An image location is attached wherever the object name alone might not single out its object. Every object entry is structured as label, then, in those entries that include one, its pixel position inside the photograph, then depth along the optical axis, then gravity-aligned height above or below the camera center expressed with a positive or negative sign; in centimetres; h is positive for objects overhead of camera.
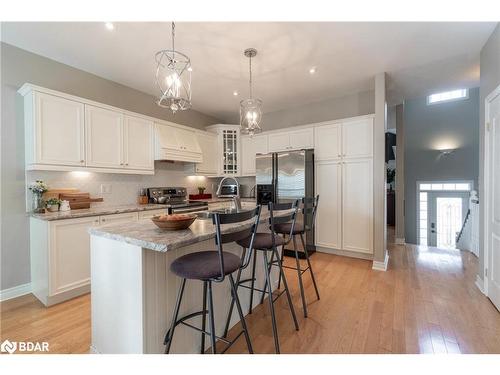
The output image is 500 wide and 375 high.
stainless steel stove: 351 -25
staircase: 378 -91
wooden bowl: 145 -24
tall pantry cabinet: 355 +1
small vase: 258 -19
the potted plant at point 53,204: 258 -20
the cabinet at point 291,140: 406 +83
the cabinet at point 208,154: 448 +64
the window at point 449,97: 584 +230
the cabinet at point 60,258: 231 -76
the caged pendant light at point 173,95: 179 +72
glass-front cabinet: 482 +79
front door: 620 -90
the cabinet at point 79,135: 244 +63
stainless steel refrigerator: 381 +13
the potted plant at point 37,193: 256 -8
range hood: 362 +70
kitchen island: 129 -63
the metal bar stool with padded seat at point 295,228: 227 -45
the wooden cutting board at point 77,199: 275 -17
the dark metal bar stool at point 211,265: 123 -47
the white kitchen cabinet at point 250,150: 456 +72
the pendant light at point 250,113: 270 +87
